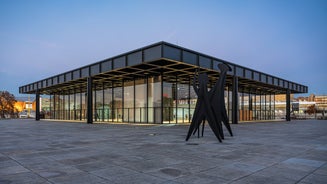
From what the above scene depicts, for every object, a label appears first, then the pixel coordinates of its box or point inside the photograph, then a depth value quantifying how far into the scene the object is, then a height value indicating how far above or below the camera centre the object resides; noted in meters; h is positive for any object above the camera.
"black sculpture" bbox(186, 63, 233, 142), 10.84 -0.13
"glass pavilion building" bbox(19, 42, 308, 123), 20.98 +2.10
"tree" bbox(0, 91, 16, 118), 63.63 -0.79
